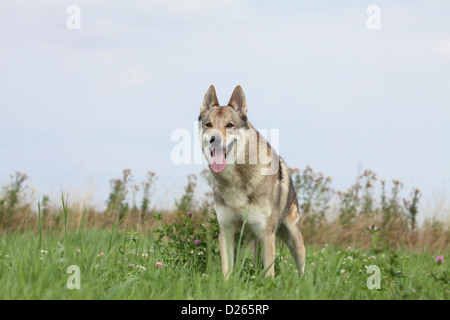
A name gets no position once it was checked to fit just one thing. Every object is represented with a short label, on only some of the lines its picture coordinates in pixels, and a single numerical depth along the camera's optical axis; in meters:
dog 5.91
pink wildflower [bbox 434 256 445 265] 4.55
